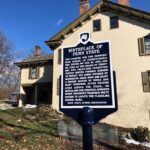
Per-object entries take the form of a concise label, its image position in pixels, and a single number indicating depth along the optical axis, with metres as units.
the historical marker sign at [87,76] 3.77
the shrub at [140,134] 11.75
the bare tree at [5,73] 35.70
